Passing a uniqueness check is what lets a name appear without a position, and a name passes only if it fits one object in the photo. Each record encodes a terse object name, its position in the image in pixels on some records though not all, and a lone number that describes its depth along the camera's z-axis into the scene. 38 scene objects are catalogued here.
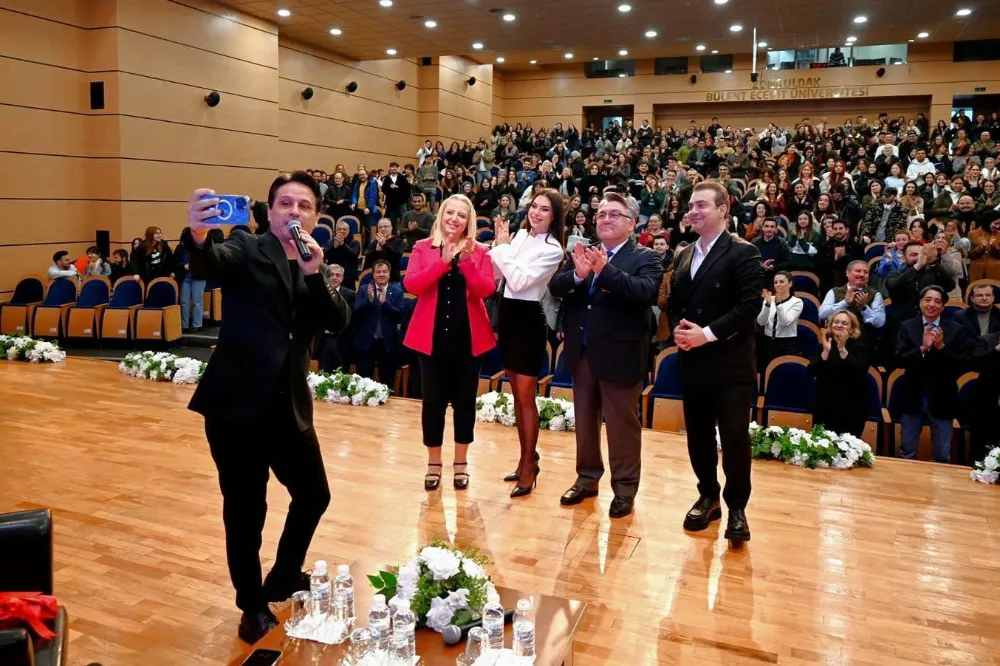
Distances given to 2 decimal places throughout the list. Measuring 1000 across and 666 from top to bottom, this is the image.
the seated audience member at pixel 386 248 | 7.20
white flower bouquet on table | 1.93
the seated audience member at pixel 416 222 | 8.48
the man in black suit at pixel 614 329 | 3.05
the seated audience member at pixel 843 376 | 4.28
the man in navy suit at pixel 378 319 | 5.59
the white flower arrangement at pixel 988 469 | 3.77
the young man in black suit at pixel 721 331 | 2.87
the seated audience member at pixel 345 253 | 7.49
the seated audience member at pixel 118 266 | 8.46
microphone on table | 1.87
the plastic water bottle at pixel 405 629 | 1.74
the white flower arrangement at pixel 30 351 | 6.38
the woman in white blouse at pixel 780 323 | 5.05
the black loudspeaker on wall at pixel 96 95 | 9.01
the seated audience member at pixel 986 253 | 6.81
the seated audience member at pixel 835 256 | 6.82
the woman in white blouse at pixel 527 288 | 3.26
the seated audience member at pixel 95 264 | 8.45
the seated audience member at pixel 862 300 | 5.13
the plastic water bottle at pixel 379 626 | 1.75
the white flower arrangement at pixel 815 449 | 3.98
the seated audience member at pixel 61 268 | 8.17
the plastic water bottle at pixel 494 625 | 1.77
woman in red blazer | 3.23
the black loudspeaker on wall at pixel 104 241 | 9.29
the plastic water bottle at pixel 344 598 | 1.92
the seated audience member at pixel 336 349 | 5.75
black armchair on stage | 1.81
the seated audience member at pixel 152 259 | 8.15
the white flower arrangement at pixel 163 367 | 5.76
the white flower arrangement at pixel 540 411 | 4.59
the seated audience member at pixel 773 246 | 6.68
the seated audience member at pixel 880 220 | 7.76
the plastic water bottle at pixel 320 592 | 1.92
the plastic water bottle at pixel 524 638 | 1.75
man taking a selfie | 2.02
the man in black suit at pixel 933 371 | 4.28
